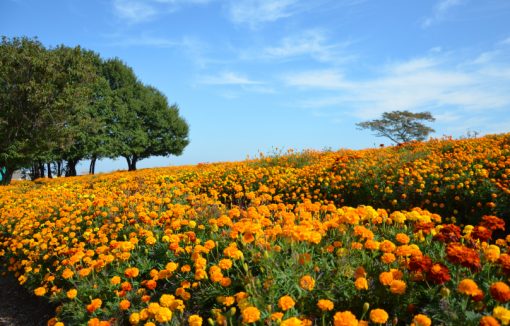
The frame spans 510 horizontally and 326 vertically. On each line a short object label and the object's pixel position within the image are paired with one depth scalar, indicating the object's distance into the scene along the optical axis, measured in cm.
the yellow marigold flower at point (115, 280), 343
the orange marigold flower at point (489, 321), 193
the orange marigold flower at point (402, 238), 310
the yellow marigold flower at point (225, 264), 296
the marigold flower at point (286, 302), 237
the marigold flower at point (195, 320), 253
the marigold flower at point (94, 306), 306
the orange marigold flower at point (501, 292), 212
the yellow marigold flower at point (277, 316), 232
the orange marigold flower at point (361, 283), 252
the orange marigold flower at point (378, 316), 219
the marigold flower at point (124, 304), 297
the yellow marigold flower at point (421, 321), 215
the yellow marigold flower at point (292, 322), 220
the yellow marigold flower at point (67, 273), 382
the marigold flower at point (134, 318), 274
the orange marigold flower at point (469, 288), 225
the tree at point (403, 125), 3947
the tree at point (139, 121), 3162
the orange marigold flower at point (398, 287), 245
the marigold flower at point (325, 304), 237
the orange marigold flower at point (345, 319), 210
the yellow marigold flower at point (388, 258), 285
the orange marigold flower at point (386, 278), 255
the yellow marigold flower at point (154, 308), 266
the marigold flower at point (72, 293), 346
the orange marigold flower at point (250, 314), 227
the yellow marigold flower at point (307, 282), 269
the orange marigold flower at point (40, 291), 384
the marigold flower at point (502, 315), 201
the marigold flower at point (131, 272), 340
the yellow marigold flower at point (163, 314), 263
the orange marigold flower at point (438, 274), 240
